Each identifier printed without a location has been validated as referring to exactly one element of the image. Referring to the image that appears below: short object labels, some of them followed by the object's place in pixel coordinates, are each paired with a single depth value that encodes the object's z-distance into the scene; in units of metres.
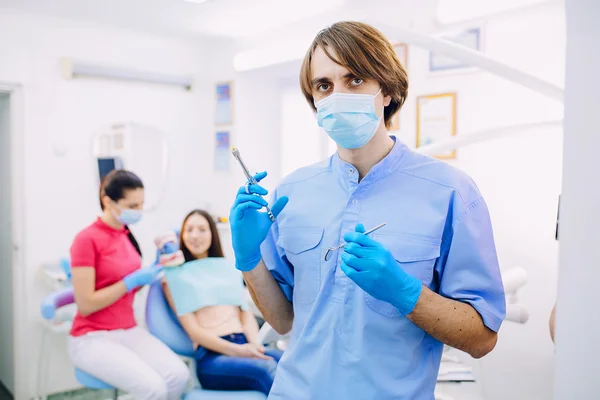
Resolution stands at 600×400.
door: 3.29
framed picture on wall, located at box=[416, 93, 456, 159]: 2.50
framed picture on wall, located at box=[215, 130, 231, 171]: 3.86
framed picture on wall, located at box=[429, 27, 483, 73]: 2.36
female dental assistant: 2.18
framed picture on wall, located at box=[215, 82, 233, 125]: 3.81
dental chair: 2.31
